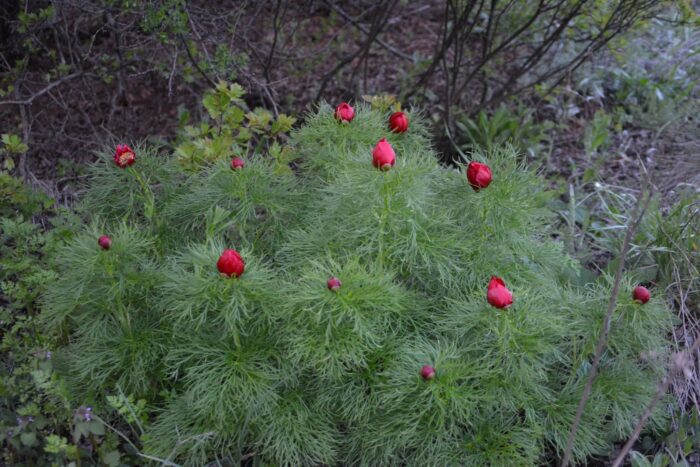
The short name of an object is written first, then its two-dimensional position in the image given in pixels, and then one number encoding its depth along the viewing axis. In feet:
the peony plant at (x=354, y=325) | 5.62
